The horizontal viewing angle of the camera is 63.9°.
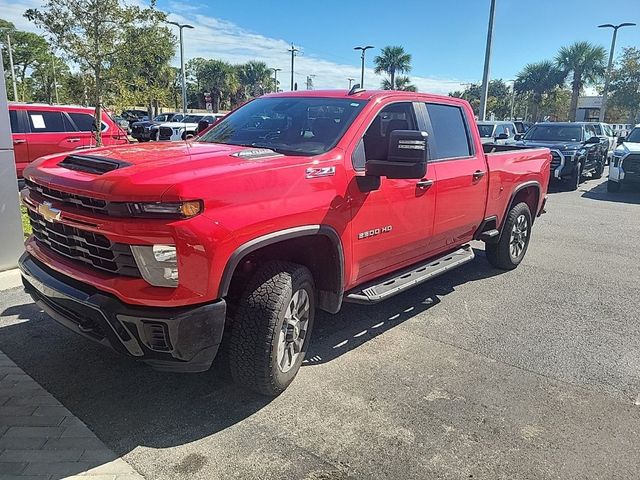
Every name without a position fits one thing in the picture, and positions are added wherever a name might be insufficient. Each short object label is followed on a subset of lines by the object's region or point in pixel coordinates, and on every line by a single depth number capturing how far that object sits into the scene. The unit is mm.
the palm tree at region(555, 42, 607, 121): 43625
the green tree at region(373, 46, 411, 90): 58094
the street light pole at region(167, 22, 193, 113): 32688
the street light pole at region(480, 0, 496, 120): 17692
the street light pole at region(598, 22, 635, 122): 31047
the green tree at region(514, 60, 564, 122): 50062
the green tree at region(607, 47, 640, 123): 36281
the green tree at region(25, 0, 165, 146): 12180
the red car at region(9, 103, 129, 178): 10656
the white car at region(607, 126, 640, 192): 13789
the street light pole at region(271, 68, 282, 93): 70475
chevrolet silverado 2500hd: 2678
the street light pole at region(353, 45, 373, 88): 43031
